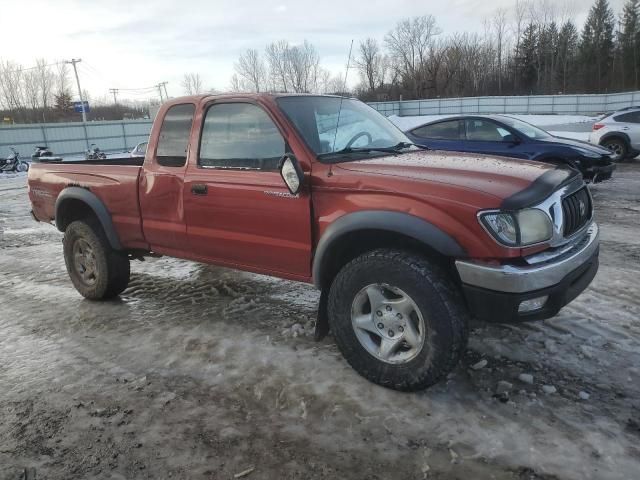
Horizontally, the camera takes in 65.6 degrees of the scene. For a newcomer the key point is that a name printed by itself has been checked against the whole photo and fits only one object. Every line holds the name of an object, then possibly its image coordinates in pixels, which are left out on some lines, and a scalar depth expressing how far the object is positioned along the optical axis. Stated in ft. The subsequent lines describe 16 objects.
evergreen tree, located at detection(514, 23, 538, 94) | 229.25
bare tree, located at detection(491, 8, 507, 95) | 241.43
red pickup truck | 8.87
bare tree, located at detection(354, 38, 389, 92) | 183.34
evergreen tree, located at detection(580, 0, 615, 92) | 208.03
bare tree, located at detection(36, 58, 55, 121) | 240.53
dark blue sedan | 29.45
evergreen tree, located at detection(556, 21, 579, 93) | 216.54
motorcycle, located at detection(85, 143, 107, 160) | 65.03
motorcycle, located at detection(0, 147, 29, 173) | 67.77
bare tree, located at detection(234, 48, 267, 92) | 167.53
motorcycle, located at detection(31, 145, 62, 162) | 62.84
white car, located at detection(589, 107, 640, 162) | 43.73
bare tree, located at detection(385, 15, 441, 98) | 226.79
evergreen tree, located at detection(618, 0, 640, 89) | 198.49
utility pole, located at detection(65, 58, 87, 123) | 187.77
